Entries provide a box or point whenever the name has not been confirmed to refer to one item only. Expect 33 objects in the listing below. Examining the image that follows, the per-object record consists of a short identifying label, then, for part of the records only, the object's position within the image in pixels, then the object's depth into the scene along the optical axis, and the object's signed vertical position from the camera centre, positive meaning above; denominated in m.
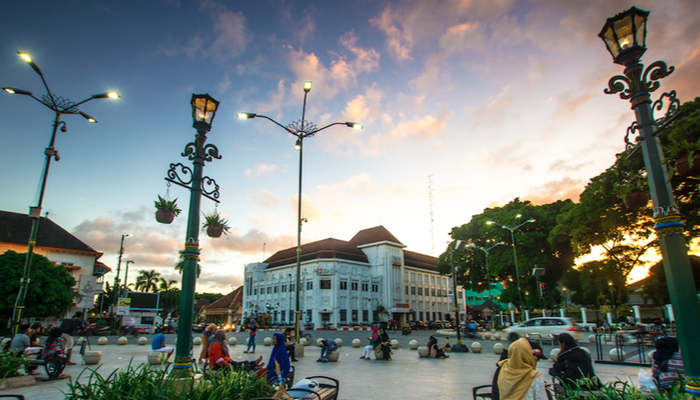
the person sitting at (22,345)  10.03 -1.09
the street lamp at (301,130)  15.91 +7.20
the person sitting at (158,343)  11.80 -1.19
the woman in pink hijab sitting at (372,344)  15.89 -1.71
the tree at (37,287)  35.69 +1.70
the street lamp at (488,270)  42.80 +3.66
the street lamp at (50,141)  11.65 +5.43
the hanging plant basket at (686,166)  4.73 +1.68
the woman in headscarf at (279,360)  7.40 -1.12
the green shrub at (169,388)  4.18 -0.97
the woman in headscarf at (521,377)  4.98 -0.98
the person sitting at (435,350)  15.94 -1.98
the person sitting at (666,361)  6.55 -1.06
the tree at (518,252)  41.78 +5.71
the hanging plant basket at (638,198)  6.02 +1.61
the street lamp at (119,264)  42.84 +4.60
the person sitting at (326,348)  14.54 -1.71
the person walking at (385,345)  15.34 -1.68
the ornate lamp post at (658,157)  4.49 +1.91
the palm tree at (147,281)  95.25 +5.69
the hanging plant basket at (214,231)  8.65 +1.64
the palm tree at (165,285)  97.43 +4.73
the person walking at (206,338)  11.26 -0.99
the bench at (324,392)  5.36 -1.38
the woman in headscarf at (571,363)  6.39 -1.04
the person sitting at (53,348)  9.95 -1.13
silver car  21.91 -1.57
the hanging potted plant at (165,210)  7.52 +1.83
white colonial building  67.00 +3.60
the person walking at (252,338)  17.94 -1.61
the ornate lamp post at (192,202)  6.00 +1.79
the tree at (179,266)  75.00 +7.26
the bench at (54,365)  9.77 -1.57
